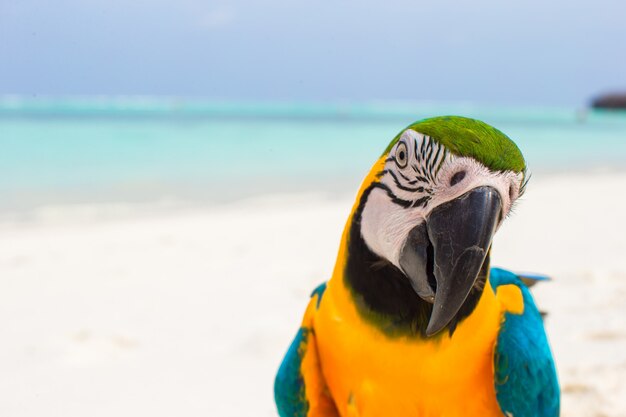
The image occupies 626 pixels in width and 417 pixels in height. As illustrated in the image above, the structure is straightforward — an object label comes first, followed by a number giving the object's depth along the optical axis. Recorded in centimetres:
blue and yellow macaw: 42
